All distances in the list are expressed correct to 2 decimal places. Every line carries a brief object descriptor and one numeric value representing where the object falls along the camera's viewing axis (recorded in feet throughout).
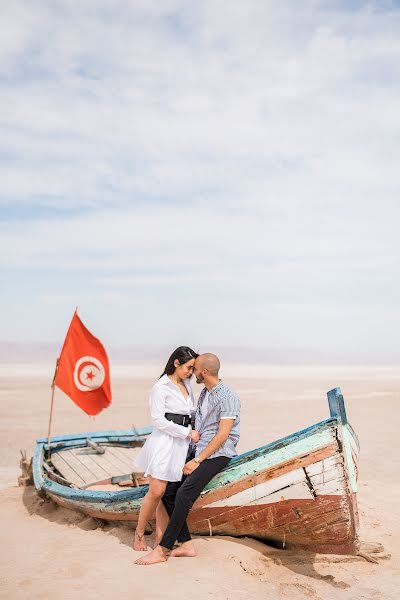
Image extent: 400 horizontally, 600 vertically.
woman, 18.78
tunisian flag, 29.76
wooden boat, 18.49
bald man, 18.43
